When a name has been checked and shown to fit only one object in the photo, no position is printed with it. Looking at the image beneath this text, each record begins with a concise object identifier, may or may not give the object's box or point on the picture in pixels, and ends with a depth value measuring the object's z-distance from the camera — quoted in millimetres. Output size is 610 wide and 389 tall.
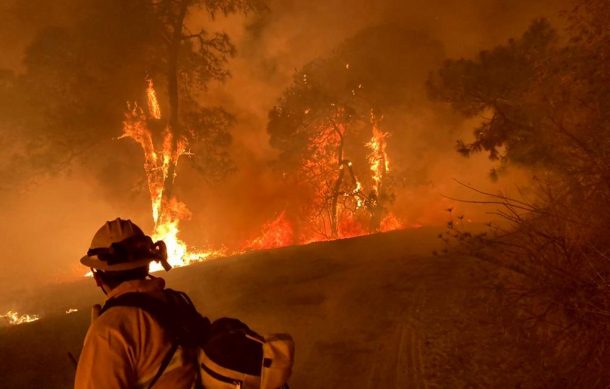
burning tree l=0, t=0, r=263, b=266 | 17406
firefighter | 1712
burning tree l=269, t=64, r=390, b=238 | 20078
